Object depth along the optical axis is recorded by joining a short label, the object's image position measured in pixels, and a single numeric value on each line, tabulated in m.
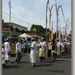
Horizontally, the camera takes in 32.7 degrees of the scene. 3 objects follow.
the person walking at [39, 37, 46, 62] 3.94
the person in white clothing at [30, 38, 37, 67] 3.18
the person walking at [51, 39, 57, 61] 3.85
